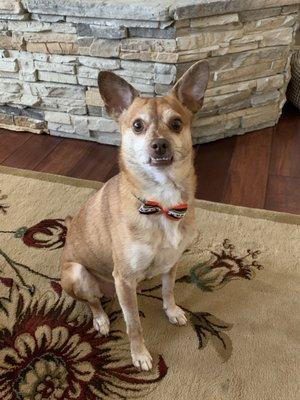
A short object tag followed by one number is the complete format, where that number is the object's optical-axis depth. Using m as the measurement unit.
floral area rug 1.14
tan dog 1.03
